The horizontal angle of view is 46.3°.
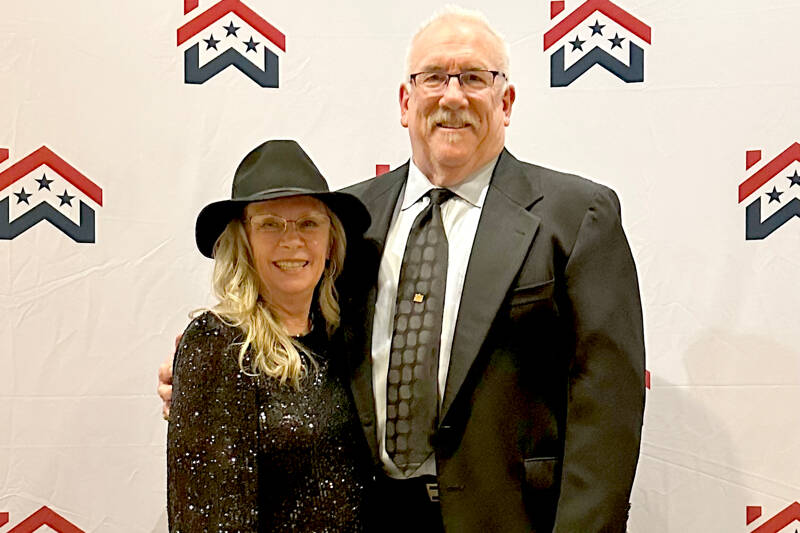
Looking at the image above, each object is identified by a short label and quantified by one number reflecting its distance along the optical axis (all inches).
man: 57.4
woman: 55.2
